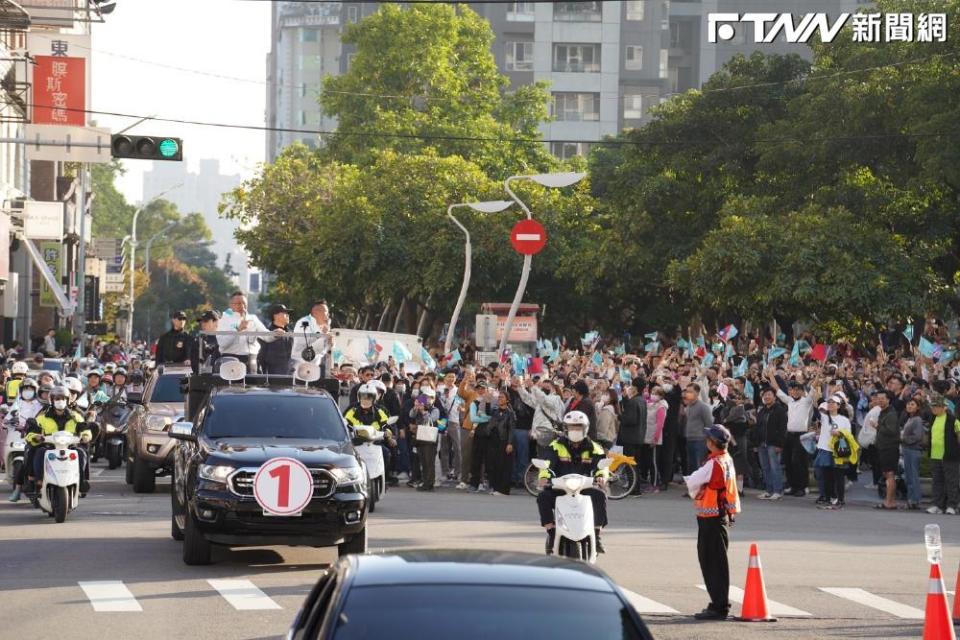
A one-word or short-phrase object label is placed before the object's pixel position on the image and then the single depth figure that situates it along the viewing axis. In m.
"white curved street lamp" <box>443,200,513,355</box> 46.88
